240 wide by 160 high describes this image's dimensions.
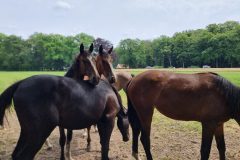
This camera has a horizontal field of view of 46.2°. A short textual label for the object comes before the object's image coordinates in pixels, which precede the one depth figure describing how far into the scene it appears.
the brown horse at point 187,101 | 5.16
